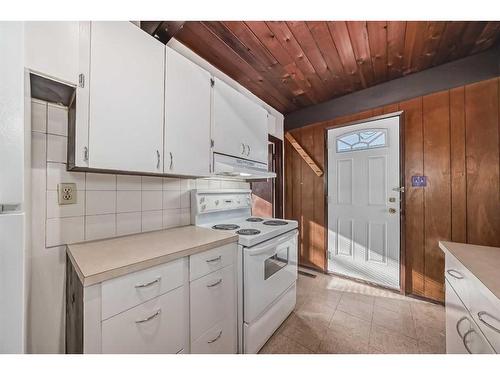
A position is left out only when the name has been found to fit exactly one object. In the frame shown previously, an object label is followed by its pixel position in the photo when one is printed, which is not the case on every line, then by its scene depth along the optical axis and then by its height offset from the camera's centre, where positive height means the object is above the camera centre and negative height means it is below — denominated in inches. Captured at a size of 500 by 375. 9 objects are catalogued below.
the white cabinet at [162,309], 29.7 -21.9
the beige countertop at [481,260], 29.1 -13.2
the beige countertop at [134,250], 30.7 -12.5
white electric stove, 51.7 -21.4
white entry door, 87.4 -6.4
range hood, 63.9 +7.6
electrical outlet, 43.3 -1.1
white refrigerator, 17.0 +0.3
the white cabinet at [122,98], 38.5 +19.1
